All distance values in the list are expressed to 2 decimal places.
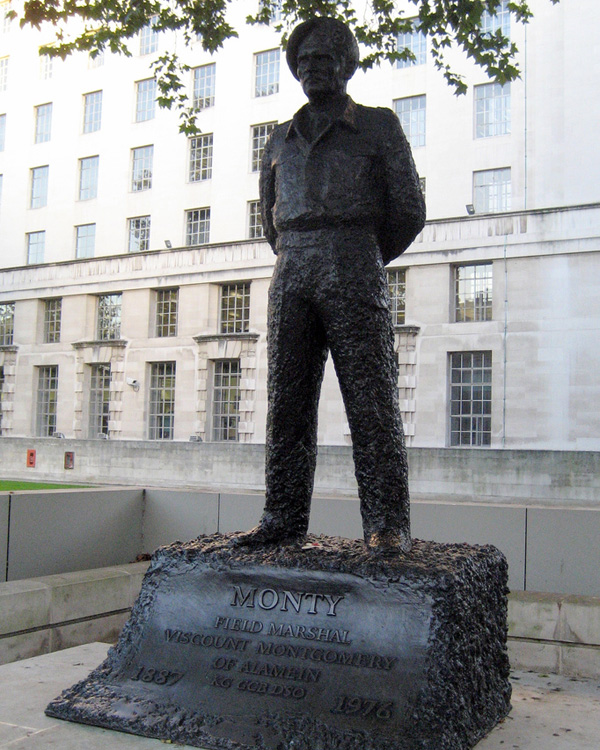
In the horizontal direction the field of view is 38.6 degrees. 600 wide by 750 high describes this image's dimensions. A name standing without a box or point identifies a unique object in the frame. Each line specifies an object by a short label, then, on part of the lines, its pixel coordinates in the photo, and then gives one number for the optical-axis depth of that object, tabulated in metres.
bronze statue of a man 4.05
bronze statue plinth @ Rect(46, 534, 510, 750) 3.20
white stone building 24.78
